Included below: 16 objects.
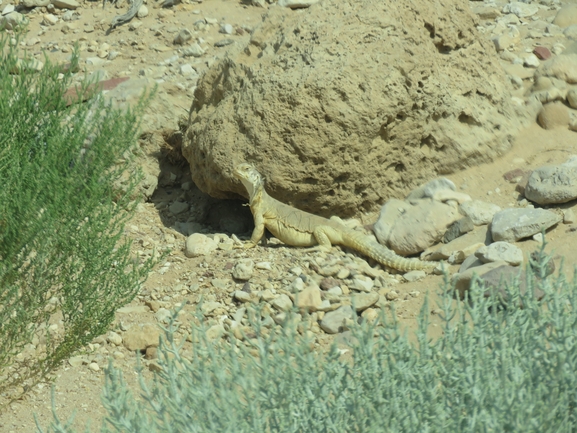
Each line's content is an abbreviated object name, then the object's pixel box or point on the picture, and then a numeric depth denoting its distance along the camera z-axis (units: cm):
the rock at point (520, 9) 2019
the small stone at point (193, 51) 1975
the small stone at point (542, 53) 1761
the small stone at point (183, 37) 2028
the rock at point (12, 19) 2134
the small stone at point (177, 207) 1569
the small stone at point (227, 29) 2058
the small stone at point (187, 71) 1878
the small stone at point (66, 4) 2270
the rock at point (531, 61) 1736
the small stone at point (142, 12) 2178
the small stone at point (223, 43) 1998
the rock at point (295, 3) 1931
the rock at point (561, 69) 1630
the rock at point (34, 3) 2272
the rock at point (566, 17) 1945
